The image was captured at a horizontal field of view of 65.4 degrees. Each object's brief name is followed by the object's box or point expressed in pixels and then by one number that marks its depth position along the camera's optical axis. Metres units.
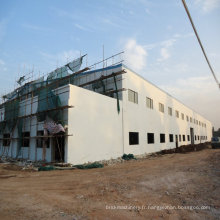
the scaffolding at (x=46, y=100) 12.15
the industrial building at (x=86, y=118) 11.32
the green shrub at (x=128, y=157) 14.50
